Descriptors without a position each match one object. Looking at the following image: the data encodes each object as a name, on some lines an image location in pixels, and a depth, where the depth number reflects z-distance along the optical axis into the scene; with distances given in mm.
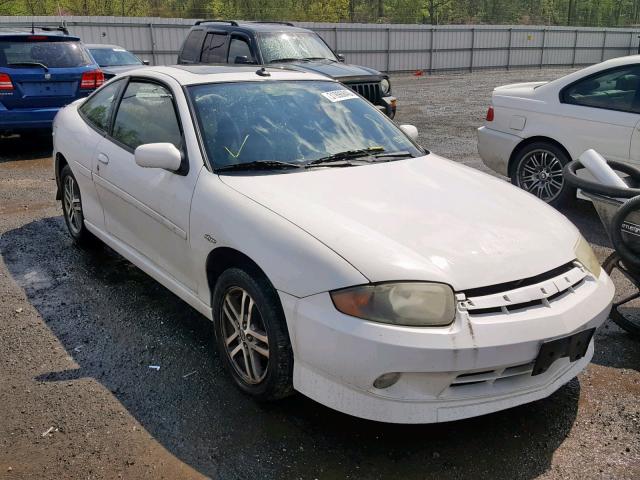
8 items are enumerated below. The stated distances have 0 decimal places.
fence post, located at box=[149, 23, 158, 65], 22500
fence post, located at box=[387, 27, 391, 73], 26625
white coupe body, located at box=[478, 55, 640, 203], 6234
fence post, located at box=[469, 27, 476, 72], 29422
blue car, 9148
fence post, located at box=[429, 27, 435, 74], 28047
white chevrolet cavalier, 2697
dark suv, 10148
